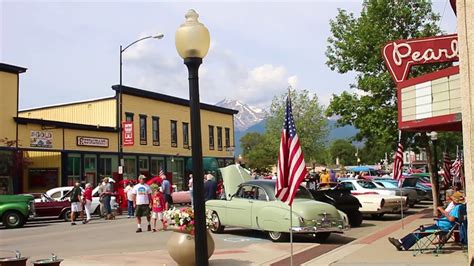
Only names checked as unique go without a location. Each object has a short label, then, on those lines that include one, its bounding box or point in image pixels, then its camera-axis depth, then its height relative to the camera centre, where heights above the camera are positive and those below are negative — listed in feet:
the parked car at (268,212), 46.24 -3.36
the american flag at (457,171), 97.83 -0.56
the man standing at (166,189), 78.07 -1.79
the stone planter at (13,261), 24.54 -3.55
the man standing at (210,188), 63.46 -1.51
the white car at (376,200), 67.51 -3.68
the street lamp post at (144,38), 102.37 +25.47
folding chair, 37.88 -4.50
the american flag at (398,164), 58.29 +0.57
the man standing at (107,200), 78.88 -3.15
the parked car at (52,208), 76.84 -3.93
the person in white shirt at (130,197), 78.84 -2.81
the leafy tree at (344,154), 455.63 +14.11
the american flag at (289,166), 32.07 +0.37
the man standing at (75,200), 70.54 -2.69
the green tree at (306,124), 180.63 +15.80
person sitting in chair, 38.40 -4.06
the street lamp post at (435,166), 75.57 +0.36
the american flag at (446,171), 98.24 -0.49
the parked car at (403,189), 81.71 -2.87
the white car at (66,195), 82.48 -2.48
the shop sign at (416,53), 43.44 +9.29
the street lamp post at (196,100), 23.89 +3.24
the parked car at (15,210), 69.51 -3.67
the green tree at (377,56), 78.12 +16.37
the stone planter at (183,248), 34.96 -4.55
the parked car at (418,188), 93.60 -3.29
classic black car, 58.34 -3.06
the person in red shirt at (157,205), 56.85 -2.90
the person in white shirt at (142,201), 57.57 -2.52
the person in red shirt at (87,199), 73.10 -2.78
